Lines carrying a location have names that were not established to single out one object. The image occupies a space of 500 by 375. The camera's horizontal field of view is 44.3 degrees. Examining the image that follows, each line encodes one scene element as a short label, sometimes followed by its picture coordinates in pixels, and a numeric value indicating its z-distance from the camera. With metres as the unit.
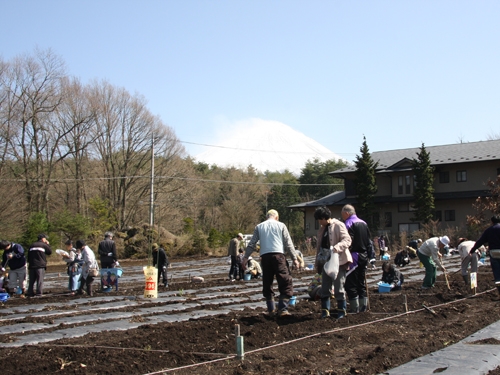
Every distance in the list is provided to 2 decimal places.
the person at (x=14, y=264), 16.16
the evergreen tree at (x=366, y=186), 49.66
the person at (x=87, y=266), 15.98
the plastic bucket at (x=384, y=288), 14.97
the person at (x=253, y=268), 21.67
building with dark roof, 46.44
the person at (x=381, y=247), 35.97
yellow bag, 14.87
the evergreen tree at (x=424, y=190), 46.38
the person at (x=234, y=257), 21.53
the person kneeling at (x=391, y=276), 15.28
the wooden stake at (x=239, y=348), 6.50
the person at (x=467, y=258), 14.29
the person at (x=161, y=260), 18.39
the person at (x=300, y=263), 10.09
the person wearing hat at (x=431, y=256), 14.40
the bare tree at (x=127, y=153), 53.81
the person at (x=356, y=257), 9.89
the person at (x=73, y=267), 17.08
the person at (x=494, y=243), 12.50
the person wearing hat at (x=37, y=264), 16.17
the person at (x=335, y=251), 9.49
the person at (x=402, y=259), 25.86
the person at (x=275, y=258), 9.71
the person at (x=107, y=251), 17.27
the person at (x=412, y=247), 24.54
